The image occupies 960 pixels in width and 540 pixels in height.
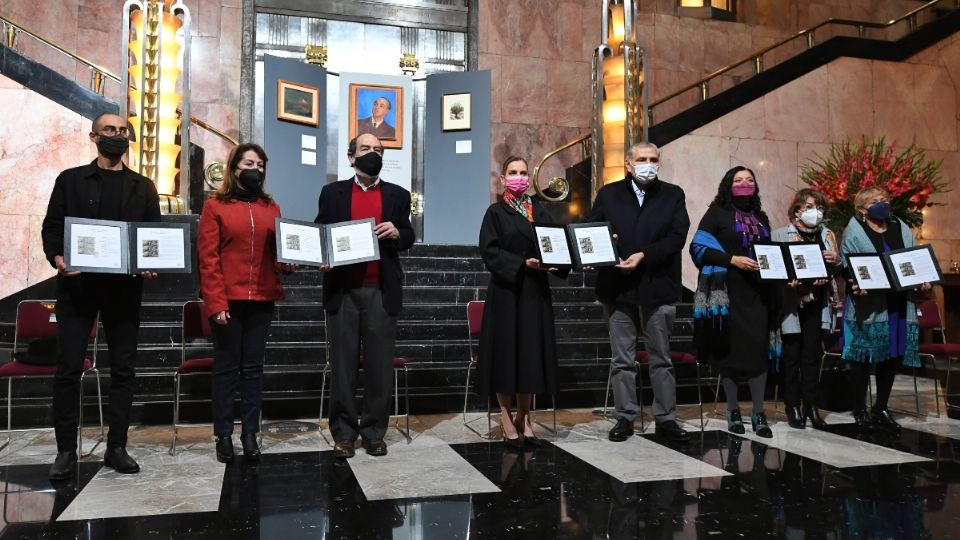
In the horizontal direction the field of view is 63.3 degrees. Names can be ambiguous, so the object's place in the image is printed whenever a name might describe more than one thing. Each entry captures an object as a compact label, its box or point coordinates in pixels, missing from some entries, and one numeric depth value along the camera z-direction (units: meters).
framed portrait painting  10.18
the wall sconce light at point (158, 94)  7.66
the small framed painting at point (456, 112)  10.15
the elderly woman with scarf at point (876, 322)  5.12
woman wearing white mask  5.08
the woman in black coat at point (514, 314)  4.47
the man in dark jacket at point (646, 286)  4.67
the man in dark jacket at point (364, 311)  4.31
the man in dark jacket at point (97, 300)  3.83
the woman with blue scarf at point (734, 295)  4.81
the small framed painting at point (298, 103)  9.39
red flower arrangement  7.73
